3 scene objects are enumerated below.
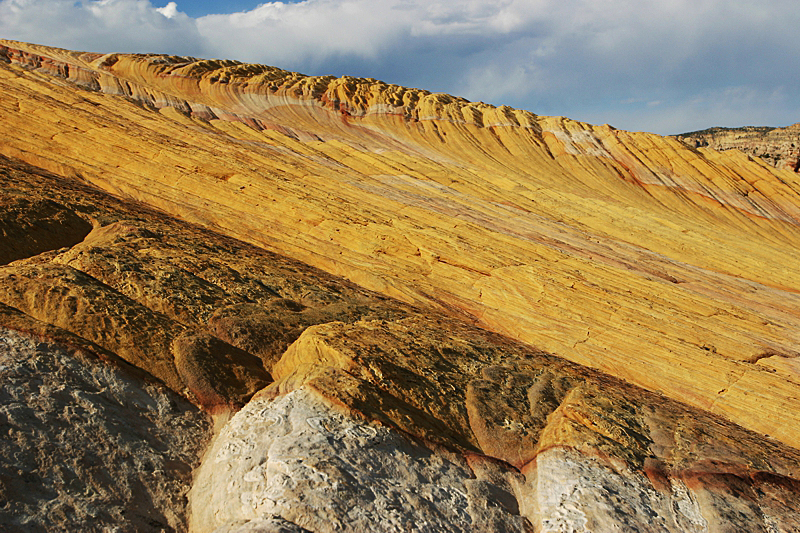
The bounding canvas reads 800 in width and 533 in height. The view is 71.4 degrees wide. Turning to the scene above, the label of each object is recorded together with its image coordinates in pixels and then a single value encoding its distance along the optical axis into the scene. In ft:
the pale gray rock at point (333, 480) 20.80
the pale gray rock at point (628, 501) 22.41
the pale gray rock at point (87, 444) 19.66
